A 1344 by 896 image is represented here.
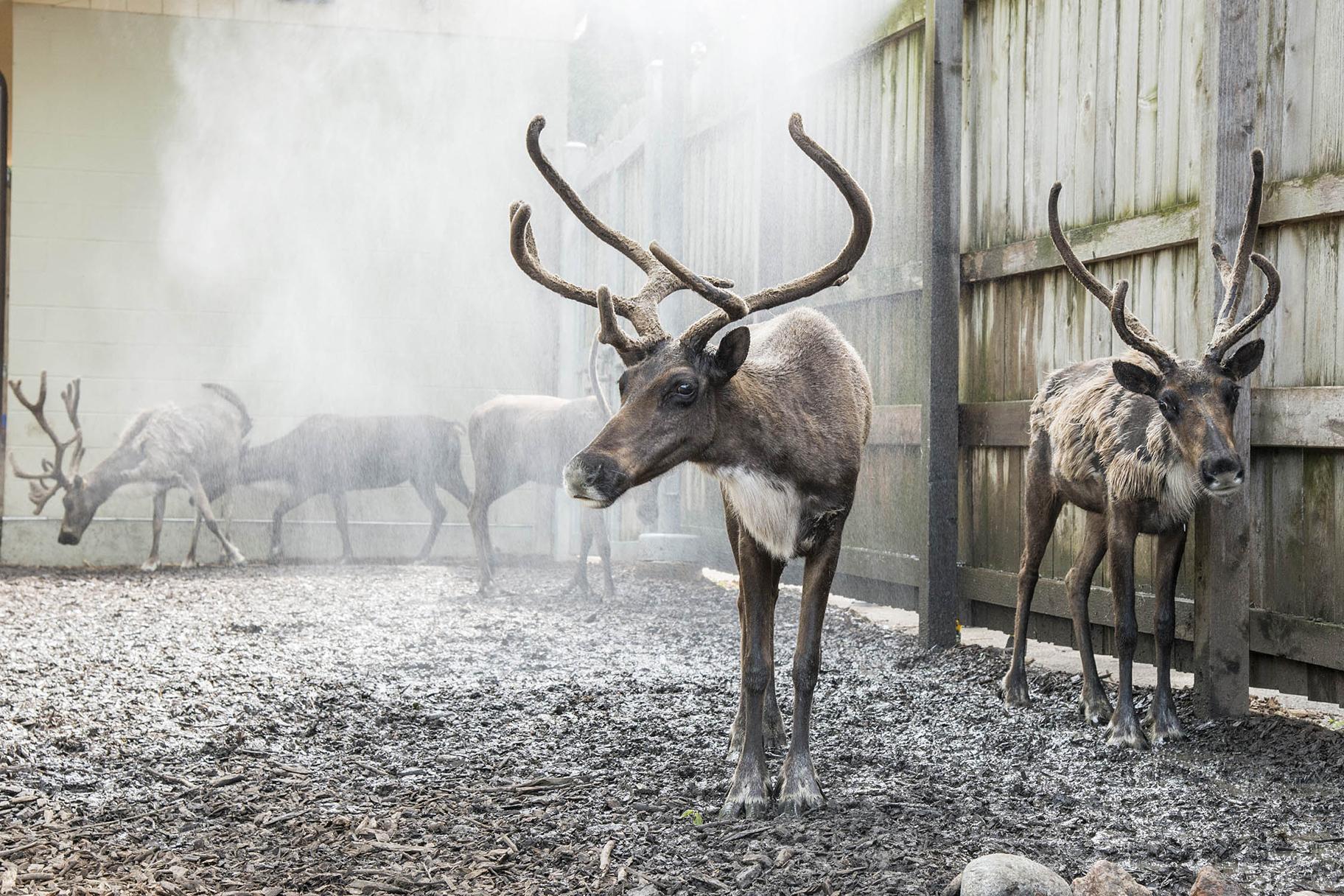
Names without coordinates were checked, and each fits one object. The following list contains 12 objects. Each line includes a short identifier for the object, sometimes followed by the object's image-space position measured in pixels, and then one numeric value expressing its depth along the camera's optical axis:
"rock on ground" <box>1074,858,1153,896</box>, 2.86
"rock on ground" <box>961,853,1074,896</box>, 2.85
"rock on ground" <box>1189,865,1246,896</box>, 2.83
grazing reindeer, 10.59
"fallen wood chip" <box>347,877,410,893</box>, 3.12
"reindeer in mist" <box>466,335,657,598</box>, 9.12
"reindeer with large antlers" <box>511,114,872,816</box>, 3.72
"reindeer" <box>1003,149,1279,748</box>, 4.17
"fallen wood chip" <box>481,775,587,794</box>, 3.99
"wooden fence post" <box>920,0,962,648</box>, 6.19
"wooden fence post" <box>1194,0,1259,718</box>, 4.45
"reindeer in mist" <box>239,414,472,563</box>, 11.08
